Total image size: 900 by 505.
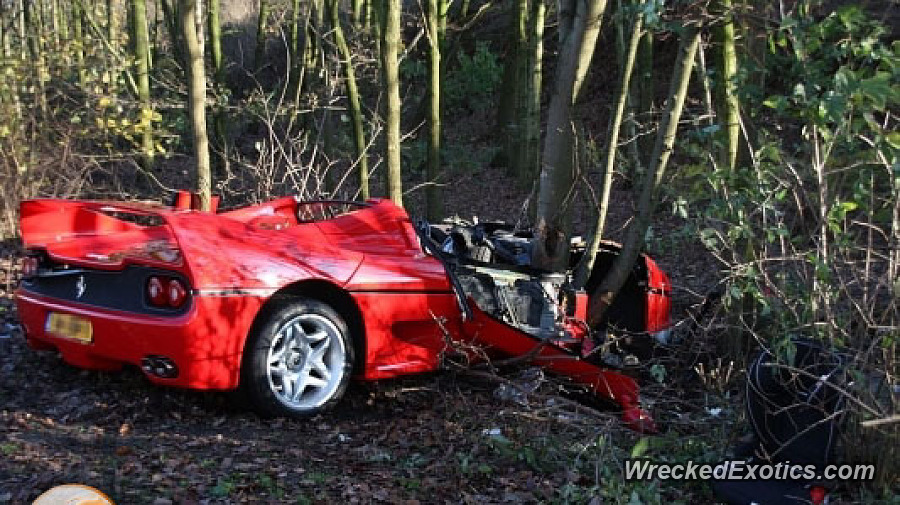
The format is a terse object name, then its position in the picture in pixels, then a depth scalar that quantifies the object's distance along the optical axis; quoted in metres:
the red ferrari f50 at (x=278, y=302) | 4.89
